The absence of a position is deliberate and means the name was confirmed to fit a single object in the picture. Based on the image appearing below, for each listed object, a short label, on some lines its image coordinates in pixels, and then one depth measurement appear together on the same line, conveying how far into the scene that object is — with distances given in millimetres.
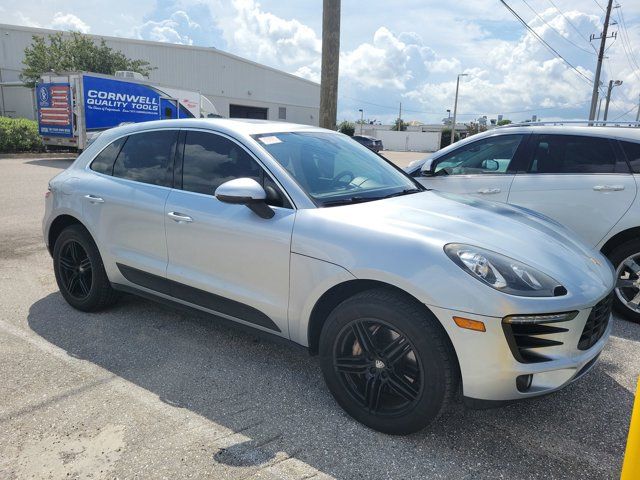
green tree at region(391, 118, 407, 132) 80162
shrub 19688
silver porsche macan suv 2352
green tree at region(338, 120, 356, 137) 54250
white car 4363
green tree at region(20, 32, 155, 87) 23844
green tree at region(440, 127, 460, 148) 61906
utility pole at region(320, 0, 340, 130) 7262
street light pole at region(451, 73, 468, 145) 49838
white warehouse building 32469
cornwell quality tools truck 16516
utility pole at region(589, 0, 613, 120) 27062
